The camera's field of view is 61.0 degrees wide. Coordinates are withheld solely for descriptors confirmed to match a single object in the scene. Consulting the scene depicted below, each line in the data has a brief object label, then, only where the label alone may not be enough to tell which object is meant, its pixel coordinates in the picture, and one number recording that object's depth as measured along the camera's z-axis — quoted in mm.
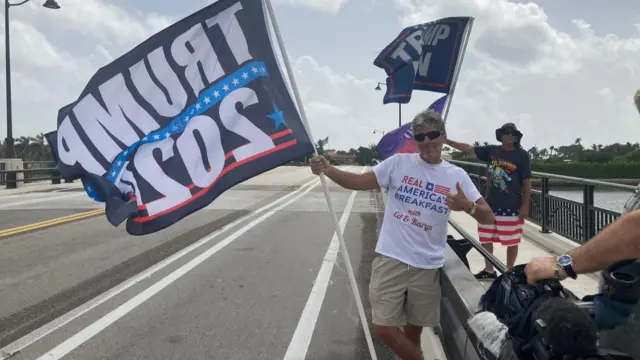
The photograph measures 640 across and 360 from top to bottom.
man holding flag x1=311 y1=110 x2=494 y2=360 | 3566
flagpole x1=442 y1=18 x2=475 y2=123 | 7074
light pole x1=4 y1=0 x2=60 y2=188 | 23875
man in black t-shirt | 5625
